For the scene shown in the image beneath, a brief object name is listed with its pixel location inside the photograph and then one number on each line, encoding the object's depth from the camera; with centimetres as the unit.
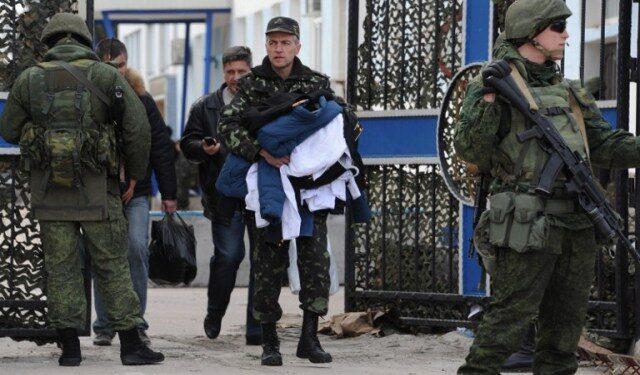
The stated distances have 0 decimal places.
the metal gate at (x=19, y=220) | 1955
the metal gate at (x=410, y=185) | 2156
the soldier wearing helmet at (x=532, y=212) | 1450
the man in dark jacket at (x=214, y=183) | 2150
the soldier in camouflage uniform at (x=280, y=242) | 1850
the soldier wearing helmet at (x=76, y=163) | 1794
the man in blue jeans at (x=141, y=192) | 2105
